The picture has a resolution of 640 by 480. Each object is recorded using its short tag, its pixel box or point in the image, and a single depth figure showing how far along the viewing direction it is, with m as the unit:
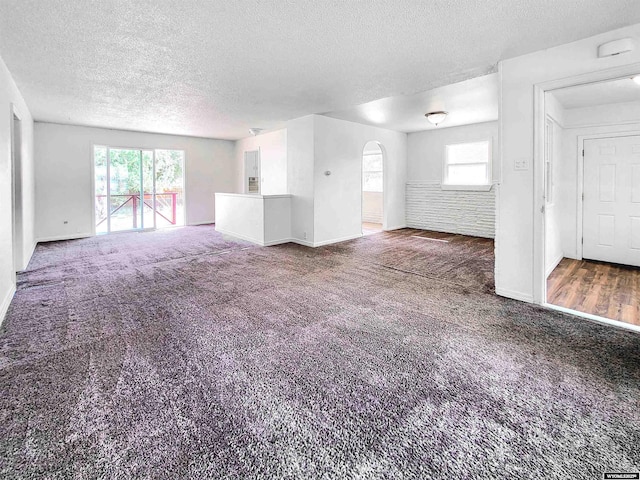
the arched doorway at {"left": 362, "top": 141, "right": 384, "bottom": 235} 9.28
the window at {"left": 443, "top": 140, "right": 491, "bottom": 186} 7.18
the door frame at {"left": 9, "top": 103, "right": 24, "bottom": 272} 4.51
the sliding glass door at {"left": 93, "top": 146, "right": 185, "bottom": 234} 7.59
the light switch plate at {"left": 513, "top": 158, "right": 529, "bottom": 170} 3.24
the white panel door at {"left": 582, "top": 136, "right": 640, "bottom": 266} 4.47
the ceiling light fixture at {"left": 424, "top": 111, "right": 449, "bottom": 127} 5.82
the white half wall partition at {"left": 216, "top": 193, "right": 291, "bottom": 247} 6.33
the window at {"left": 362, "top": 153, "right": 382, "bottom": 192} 9.34
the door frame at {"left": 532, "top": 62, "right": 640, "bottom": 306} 3.10
